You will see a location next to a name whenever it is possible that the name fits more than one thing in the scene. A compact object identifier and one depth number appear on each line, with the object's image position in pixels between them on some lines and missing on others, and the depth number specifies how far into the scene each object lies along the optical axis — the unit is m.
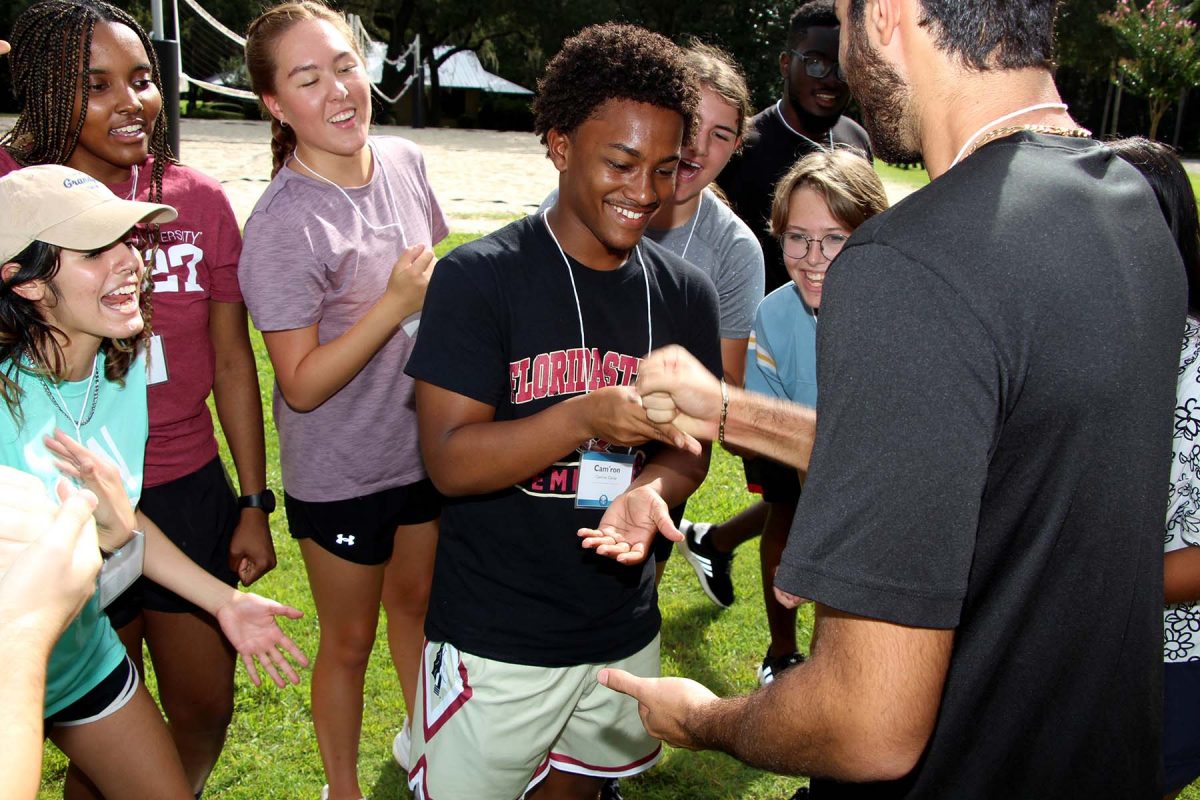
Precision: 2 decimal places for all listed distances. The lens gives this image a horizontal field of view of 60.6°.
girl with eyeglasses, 3.40
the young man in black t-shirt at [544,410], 2.43
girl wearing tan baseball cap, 2.40
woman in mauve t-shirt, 3.03
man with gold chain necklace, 1.29
